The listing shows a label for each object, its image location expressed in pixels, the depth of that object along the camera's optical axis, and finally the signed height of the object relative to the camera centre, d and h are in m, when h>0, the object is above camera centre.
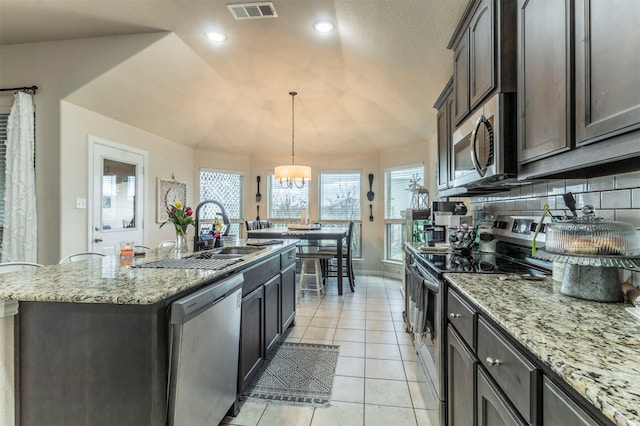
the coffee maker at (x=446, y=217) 2.64 -0.01
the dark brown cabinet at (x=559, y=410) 0.59 -0.39
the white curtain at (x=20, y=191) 3.08 +0.23
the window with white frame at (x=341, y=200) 5.86 +0.30
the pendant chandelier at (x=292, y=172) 4.36 +0.61
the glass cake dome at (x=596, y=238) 0.99 -0.07
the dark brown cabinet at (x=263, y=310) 1.94 -0.70
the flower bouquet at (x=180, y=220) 2.43 -0.04
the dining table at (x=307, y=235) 4.26 -0.26
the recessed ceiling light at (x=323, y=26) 2.70 +1.66
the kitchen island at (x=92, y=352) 1.19 -0.53
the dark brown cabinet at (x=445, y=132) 2.47 +0.71
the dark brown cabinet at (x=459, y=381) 1.18 -0.69
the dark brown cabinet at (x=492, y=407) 0.86 -0.57
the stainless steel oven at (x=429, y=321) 1.59 -0.63
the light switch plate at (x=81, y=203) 3.32 +0.13
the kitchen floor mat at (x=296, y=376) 2.02 -1.16
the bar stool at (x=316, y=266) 4.36 -0.70
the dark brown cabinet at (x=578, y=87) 0.79 +0.39
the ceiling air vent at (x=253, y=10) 2.44 +1.64
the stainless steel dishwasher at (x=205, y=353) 1.24 -0.62
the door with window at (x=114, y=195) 3.52 +0.24
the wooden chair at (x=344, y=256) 4.69 -0.61
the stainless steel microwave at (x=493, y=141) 1.40 +0.36
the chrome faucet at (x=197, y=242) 2.51 -0.21
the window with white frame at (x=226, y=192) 5.60 +0.44
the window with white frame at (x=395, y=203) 5.33 +0.22
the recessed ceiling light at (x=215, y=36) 2.90 +1.68
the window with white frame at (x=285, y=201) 6.08 +0.29
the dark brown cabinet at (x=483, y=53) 1.41 +0.84
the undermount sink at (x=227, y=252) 2.17 -0.28
